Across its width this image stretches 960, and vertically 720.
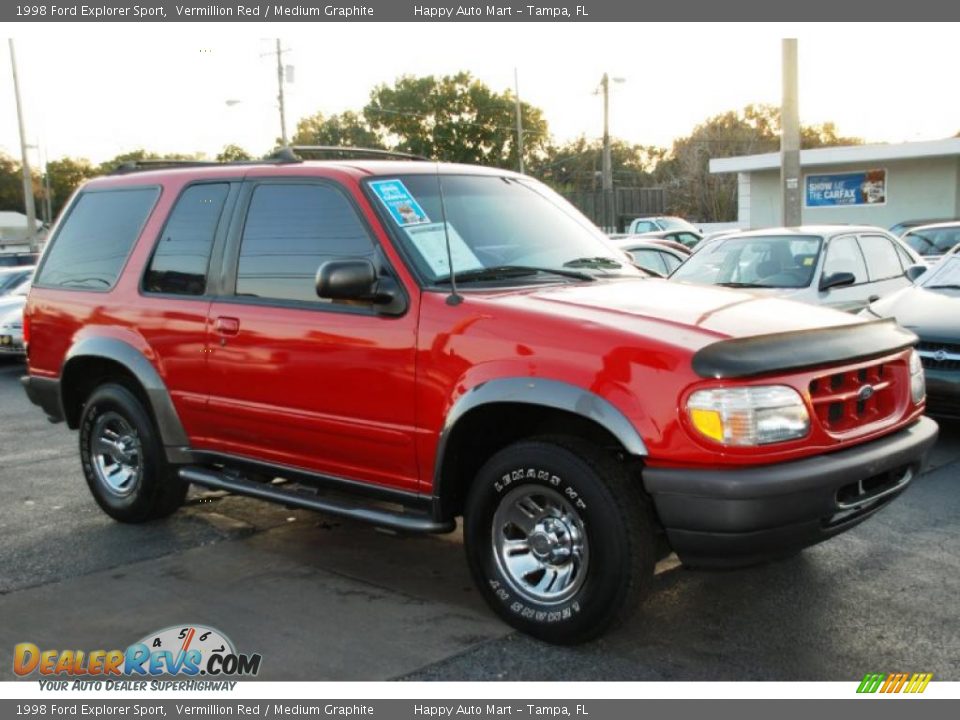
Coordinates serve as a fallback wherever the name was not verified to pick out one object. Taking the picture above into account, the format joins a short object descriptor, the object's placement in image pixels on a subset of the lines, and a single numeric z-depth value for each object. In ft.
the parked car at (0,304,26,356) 43.27
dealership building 86.74
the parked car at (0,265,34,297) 49.26
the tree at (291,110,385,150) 192.44
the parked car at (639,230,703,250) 76.30
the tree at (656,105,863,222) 169.68
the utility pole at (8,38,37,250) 97.49
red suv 12.16
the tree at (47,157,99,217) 266.16
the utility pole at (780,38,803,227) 46.96
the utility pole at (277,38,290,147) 122.74
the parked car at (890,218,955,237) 70.23
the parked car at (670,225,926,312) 30.96
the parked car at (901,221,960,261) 52.16
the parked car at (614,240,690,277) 43.27
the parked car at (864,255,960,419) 23.65
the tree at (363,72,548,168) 184.85
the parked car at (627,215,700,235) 91.73
